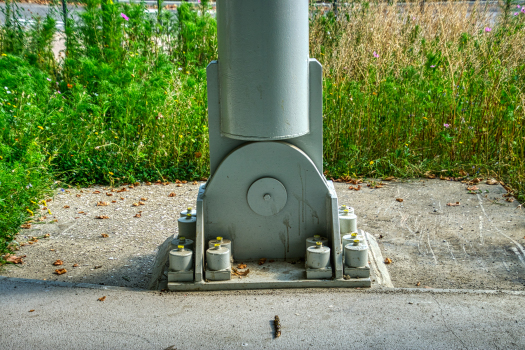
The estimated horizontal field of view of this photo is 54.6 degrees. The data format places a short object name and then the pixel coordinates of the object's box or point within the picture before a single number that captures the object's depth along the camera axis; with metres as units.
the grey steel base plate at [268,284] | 2.90
